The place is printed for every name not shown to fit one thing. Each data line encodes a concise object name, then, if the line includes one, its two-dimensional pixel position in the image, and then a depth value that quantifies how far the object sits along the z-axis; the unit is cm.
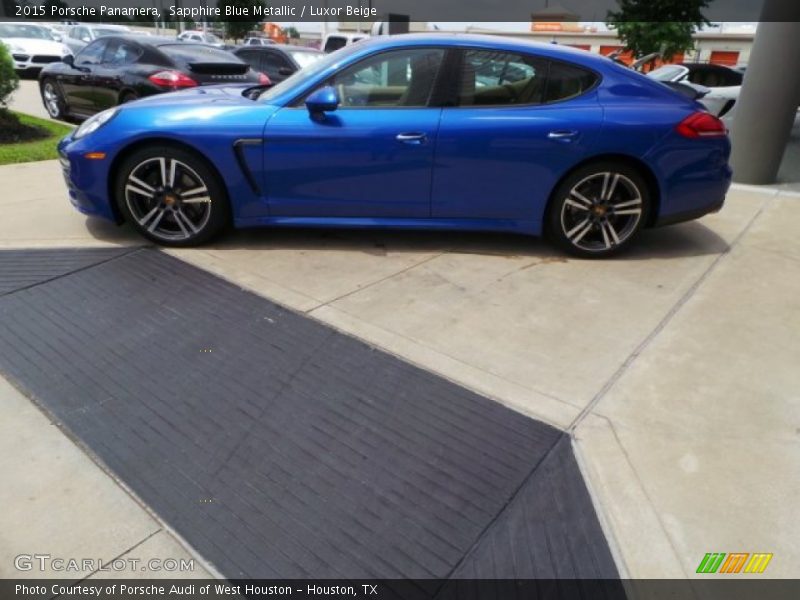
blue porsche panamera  392
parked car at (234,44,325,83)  1066
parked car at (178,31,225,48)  3646
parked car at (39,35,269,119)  805
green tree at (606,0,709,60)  2659
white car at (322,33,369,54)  1948
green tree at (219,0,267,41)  4272
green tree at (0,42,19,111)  754
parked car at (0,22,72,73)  1672
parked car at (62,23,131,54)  2354
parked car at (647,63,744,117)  1159
